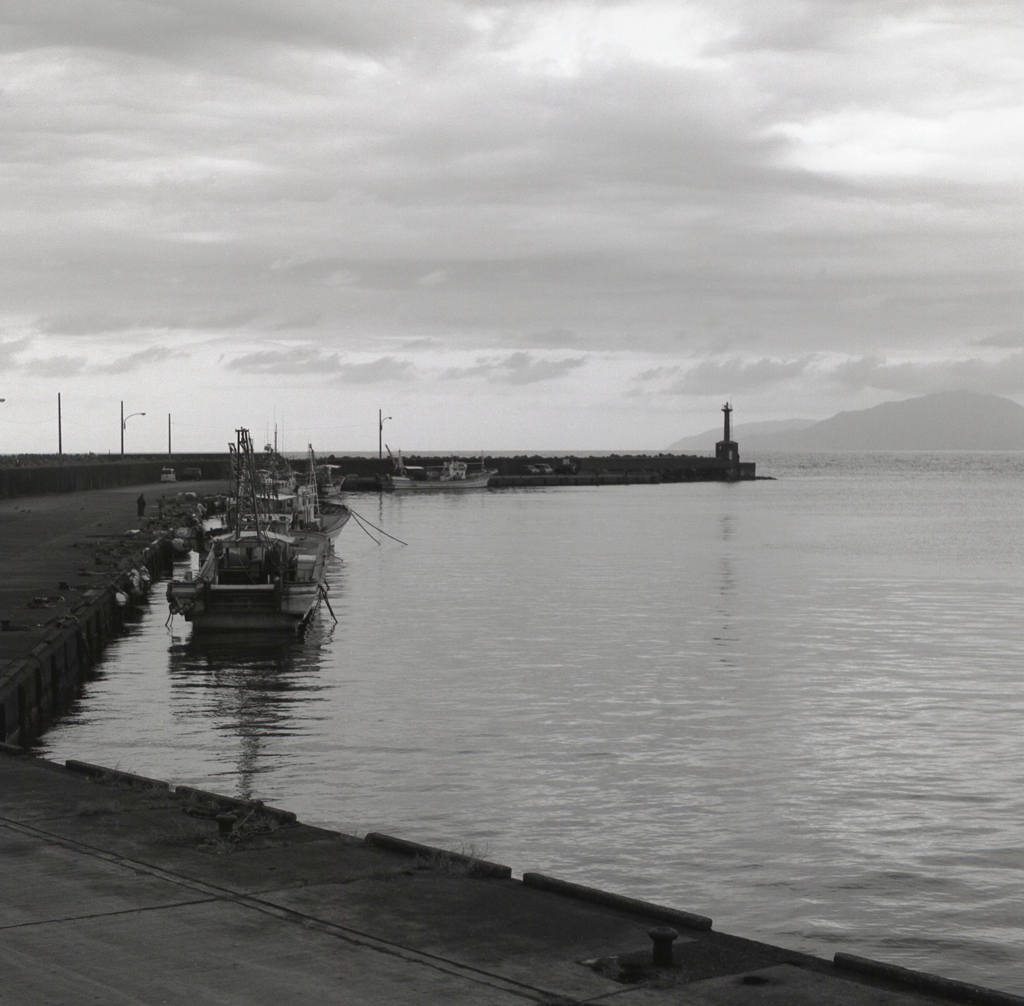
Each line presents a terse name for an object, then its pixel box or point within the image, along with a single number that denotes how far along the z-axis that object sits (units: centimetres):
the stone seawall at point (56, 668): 2364
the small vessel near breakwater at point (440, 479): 16400
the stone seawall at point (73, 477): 9019
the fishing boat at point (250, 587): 3878
